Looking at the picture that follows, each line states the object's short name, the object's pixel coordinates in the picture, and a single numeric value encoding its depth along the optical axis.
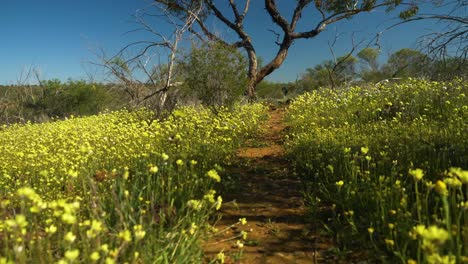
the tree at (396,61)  30.90
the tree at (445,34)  4.16
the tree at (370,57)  36.41
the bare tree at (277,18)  15.34
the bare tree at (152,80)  10.22
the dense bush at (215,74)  9.77
